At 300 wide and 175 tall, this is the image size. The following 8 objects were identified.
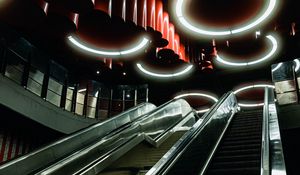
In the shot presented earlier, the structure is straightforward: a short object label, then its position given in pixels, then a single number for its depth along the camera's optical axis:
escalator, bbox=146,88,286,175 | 4.25
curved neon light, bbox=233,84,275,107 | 20.25
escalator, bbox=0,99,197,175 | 5.49
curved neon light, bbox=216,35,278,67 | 13.09
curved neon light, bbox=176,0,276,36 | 9.37
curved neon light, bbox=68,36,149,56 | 10.98
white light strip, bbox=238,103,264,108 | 24.47
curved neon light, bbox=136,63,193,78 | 15.24
